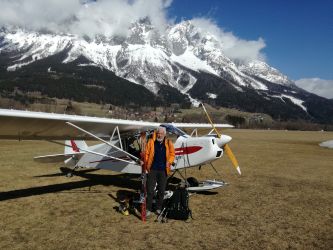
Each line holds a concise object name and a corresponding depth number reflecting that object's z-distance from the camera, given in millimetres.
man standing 8805
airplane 10047
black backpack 8773
